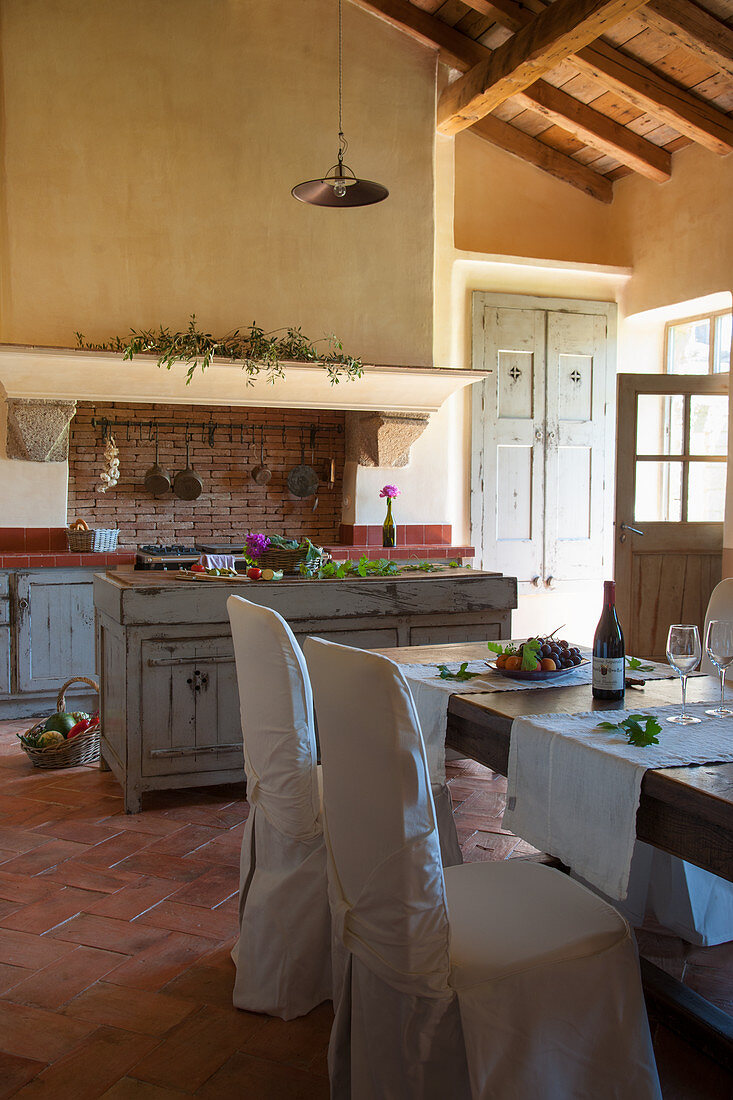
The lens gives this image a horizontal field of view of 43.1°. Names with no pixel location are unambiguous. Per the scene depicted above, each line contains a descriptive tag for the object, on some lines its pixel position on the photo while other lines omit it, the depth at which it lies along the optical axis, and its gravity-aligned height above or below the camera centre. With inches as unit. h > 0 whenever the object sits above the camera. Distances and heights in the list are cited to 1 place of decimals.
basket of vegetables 171.8 -45.8
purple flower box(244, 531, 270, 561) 162.6 -8.6
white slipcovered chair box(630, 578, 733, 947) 105.6 -46.0
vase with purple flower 240.2 -8.1
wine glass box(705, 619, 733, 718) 81.9 -12.8
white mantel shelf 214.2 +28.4
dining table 64.7 -22.0
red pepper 174.2 -43.9
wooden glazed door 252.4 -6.0
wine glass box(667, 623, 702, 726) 83.1 -13.6
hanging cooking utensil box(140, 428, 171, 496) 252.7 +4.2
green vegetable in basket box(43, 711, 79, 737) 175.2 -43.3
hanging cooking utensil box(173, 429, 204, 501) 255.4 +2.9
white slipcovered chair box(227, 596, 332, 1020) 89.7 -37.2
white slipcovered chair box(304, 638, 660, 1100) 64.8 -33.6
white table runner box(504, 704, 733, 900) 70.2 -22.8
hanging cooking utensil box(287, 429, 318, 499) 268.5 +4.6
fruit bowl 98.3 -18.8
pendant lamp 170.7 +57.6
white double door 278.4 +17.9
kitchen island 148.7 -24.9
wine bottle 91.8 -16.0
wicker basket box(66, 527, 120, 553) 227.1 -10.8
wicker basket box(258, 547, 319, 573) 162.4 -10.9
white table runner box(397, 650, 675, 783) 93.0 -19.9
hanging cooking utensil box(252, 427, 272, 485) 265.0 +6.2
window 266.7 +45.5
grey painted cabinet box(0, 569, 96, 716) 211.6 -32.1
